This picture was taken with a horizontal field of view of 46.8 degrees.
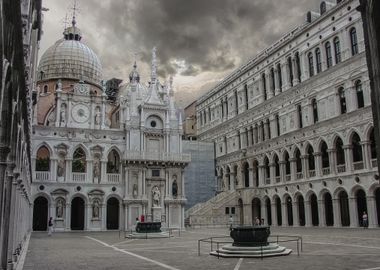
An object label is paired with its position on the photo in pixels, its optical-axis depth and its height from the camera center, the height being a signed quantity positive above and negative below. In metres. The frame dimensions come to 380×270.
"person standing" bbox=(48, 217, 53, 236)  32.75 -0.91
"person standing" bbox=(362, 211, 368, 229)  32.53 -0.72
